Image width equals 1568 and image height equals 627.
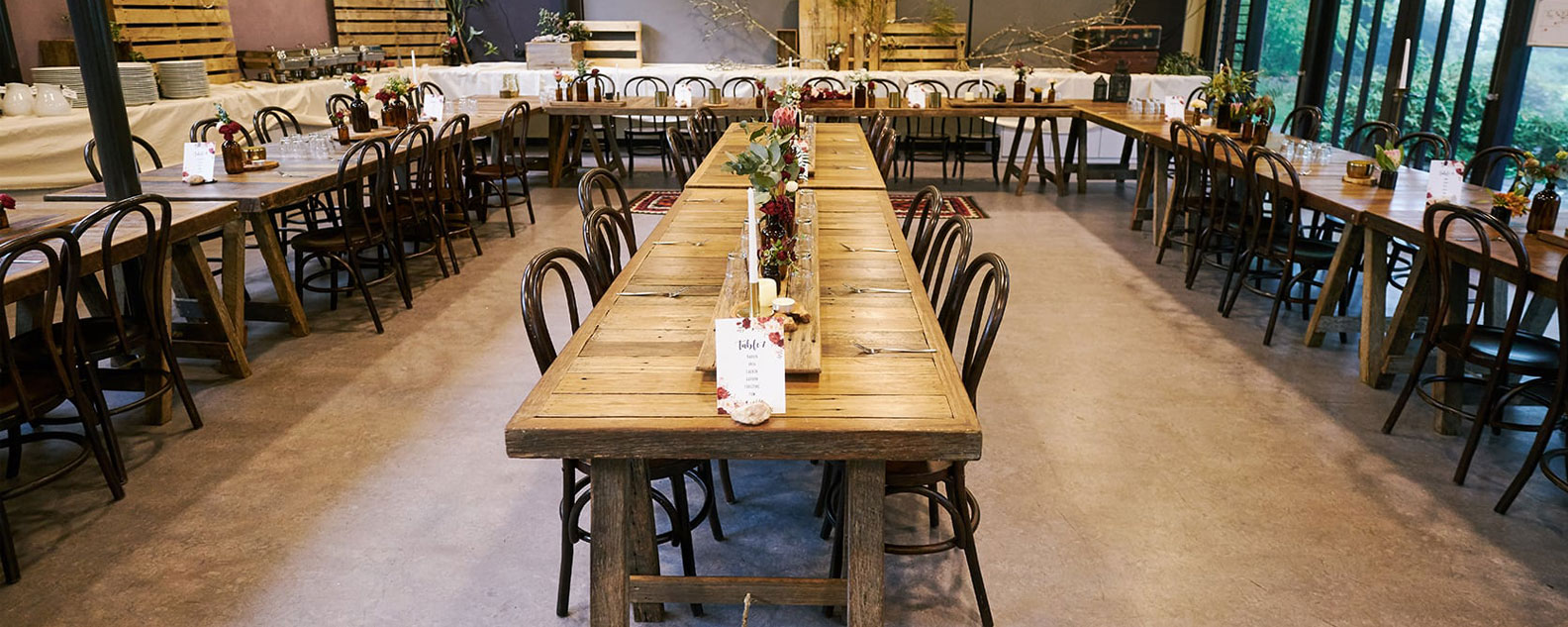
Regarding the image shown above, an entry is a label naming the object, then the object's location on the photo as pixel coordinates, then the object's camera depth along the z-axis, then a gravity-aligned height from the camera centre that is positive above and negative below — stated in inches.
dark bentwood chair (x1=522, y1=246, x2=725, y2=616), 79.7 -35.0
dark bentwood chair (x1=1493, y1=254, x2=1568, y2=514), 95.2 -35.6
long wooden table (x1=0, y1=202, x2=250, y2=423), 113.2 -27.7
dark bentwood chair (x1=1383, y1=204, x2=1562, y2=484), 103.5 -31.0
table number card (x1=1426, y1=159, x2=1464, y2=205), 131.4 -17.3
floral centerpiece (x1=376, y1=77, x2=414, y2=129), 207.3 -11.2
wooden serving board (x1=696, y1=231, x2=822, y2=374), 73.4 -22.1
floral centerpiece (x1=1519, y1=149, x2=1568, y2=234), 116.8 -17.4
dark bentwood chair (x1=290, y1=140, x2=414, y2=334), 155.2 -28.8
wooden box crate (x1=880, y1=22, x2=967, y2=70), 363.6 +0.5
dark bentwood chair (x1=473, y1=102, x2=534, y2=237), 218.5 -26.1
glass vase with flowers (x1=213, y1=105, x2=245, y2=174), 154.3 -15.2
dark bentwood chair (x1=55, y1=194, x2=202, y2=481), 105.0 -30.3
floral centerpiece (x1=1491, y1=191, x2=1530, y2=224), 119.6 -18.7
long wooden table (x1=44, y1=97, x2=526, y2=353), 138.9 -20.7
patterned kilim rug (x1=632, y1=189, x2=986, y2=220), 251.1 -39.2
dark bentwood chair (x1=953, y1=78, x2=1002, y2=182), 274.1 -26.9
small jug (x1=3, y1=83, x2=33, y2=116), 190.5 -9.3
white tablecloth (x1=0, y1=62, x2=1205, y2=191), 188.9 -13.6
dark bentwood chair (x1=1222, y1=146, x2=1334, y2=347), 149.9 -29.8
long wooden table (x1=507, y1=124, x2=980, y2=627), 63.9 -23.5
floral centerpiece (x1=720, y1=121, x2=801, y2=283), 90.1 -13.1
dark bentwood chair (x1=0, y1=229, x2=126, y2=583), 89.6 -31.2
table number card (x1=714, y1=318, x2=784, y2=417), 63.5 -19.7
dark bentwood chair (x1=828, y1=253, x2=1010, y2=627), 78.7 -33.7
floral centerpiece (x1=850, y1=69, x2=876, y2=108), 275.3 -11.6
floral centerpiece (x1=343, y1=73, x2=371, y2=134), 196.2 -11.5
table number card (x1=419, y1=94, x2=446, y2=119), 219.8 -12.7
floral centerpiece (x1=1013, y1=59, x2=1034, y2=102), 275.1 -8.7
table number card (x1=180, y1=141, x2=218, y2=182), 145.4 -15.6
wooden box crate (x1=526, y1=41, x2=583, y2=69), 342.0 -2.0
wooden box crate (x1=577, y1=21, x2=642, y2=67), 385.7 +2.2
